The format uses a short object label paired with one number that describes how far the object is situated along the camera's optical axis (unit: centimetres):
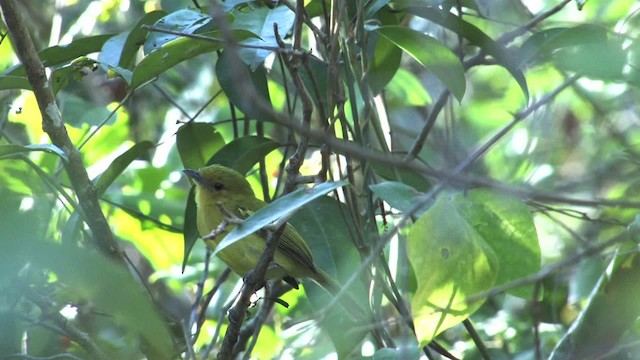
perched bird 861
